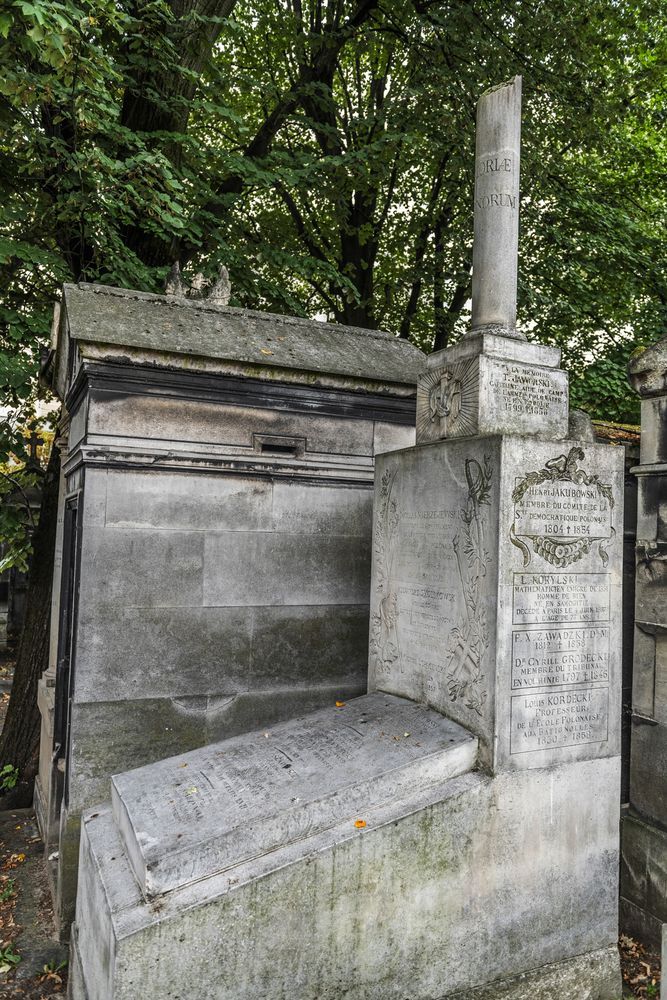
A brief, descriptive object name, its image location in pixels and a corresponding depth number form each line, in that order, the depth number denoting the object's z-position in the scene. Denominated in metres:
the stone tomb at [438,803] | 2.93
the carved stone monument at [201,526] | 4.36
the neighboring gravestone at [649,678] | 4.51
